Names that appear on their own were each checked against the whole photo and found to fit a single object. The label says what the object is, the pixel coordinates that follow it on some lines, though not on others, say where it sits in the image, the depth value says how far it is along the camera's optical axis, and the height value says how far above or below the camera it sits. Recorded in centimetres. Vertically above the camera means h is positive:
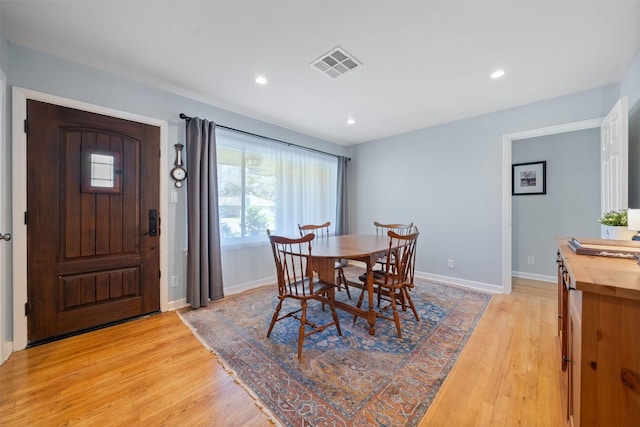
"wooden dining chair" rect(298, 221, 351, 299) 290 -63
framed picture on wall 382 +56
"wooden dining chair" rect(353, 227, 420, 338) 219 -57
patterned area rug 140 -110
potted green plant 162 -9
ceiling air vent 206 +135
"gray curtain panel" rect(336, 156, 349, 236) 473 +22
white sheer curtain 322 +39
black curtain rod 278 +110
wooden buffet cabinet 69 -40
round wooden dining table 206 -38
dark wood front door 202 -6
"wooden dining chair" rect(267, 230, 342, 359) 190 -65
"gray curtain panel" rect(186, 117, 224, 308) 277 -2
